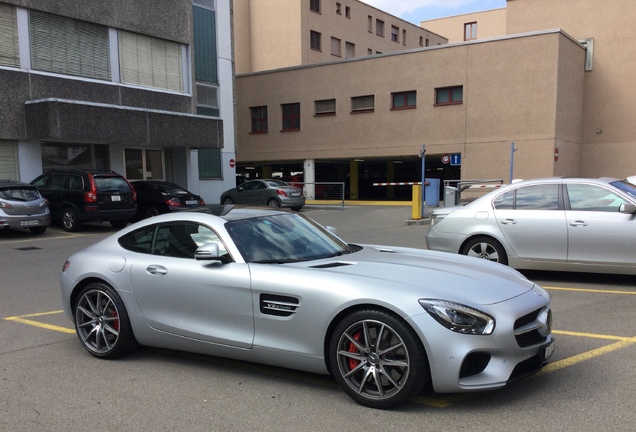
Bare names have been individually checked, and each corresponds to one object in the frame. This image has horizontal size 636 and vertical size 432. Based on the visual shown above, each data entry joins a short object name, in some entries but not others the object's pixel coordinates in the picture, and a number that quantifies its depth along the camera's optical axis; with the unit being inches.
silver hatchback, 535.5
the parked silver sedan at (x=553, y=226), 281.6
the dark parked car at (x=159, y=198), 676.7
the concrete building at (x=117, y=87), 665.6
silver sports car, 137.8
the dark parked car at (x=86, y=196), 581.0
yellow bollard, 673.0
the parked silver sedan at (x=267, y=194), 905.5
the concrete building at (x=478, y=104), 1036.5
